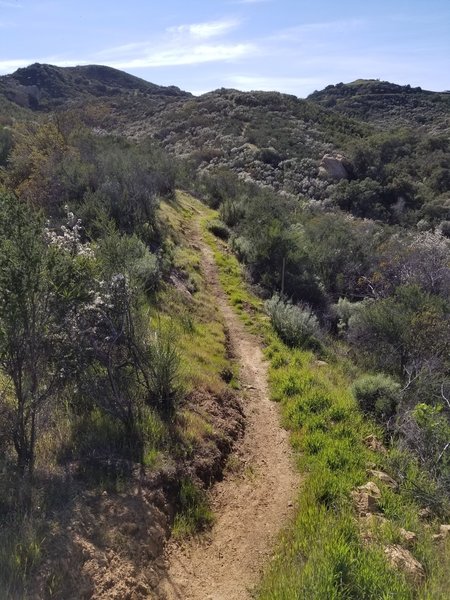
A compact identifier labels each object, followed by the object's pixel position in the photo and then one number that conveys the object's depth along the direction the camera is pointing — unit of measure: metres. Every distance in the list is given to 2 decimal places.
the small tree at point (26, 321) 5.17
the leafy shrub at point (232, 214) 24.64
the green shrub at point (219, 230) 22.53
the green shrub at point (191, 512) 5.82
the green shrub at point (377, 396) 8.97
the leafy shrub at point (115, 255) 7.07
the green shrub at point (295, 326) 13.02
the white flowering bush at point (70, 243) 6.56
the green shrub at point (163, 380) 7.54
